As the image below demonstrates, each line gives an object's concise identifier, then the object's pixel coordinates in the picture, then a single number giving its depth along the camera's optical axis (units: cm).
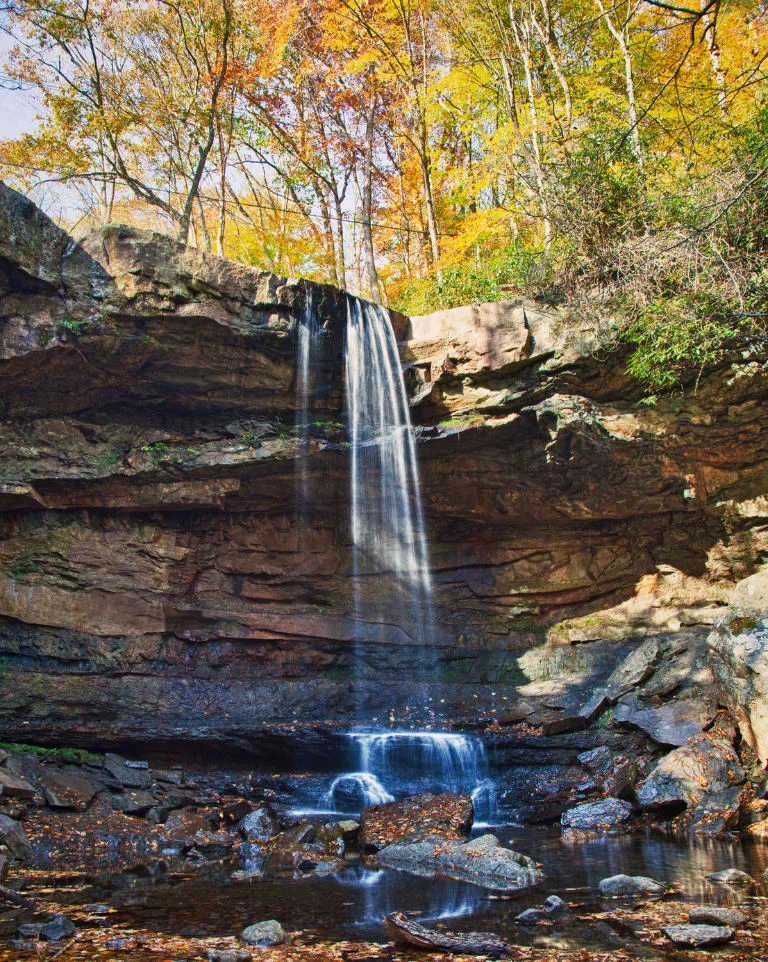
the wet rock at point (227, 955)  421
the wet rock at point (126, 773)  978
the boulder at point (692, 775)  870
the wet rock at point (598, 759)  1002
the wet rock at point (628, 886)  552
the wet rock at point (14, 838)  749
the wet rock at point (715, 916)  460
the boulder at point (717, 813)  807
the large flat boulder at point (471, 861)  623
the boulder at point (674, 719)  980
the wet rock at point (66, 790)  877
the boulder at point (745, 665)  901
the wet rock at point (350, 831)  855
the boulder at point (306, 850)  736
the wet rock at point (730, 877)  570
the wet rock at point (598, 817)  864
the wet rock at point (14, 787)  861
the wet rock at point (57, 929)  468
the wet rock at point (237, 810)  925
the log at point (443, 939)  437
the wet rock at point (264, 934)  464
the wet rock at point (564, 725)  1103
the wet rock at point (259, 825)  869
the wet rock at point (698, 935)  425
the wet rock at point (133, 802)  905
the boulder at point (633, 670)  1164
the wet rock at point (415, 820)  816
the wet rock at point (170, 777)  1008
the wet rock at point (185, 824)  866
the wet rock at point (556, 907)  506
